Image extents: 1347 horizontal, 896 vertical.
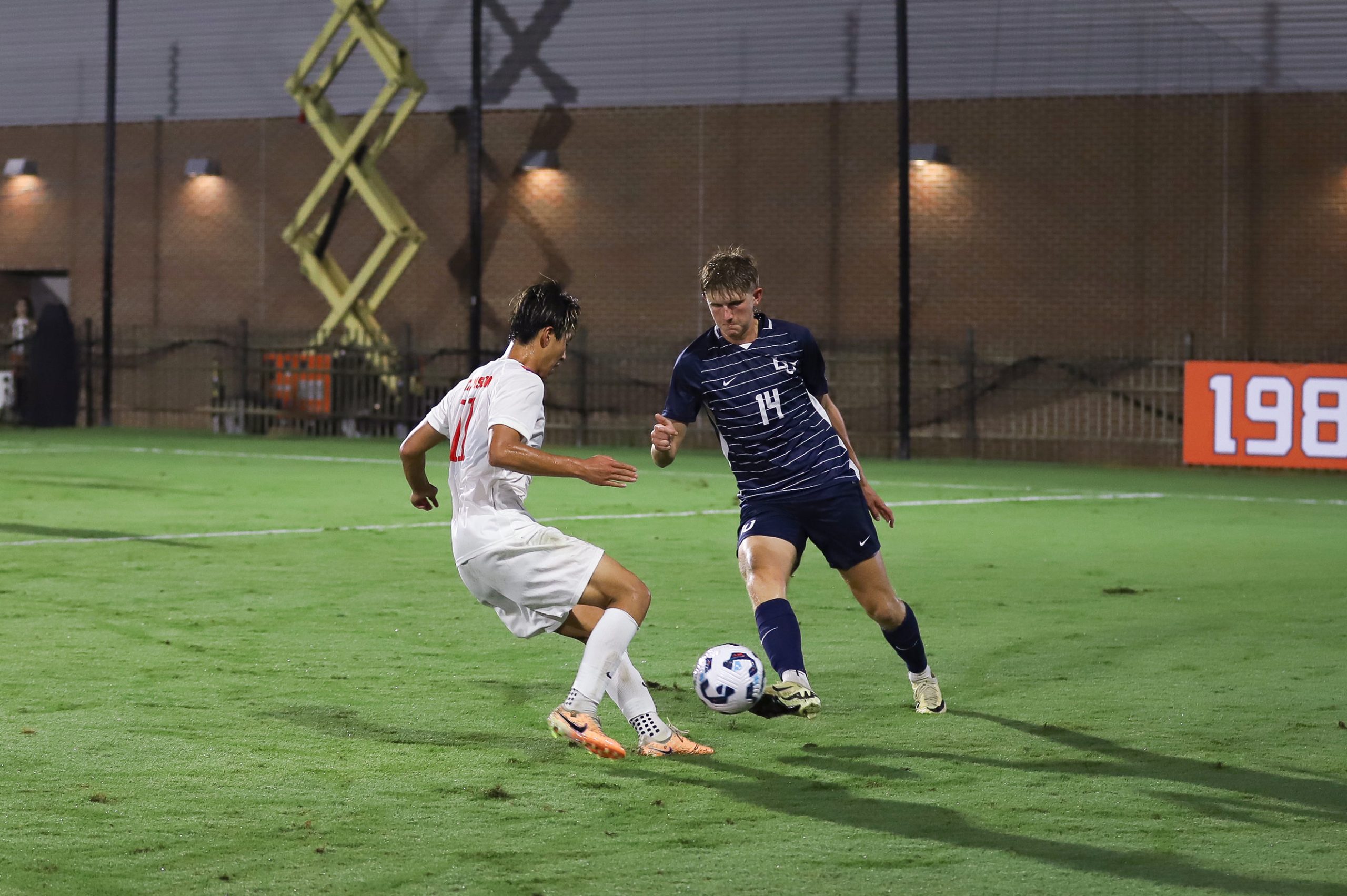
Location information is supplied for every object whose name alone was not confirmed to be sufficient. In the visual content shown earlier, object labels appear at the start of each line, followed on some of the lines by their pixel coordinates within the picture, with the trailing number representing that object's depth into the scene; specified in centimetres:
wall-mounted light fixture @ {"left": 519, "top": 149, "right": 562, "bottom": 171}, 3072
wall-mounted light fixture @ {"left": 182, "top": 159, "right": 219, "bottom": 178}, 3388
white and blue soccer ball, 673
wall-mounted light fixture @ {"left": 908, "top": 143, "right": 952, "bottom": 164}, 2806
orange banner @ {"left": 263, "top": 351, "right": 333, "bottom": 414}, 3119
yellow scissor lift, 3080
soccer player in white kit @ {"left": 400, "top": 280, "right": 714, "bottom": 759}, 654
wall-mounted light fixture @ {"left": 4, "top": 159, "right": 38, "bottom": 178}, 3569
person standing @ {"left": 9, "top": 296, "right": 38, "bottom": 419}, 3312
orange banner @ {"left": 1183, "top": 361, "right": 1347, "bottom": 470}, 2239
